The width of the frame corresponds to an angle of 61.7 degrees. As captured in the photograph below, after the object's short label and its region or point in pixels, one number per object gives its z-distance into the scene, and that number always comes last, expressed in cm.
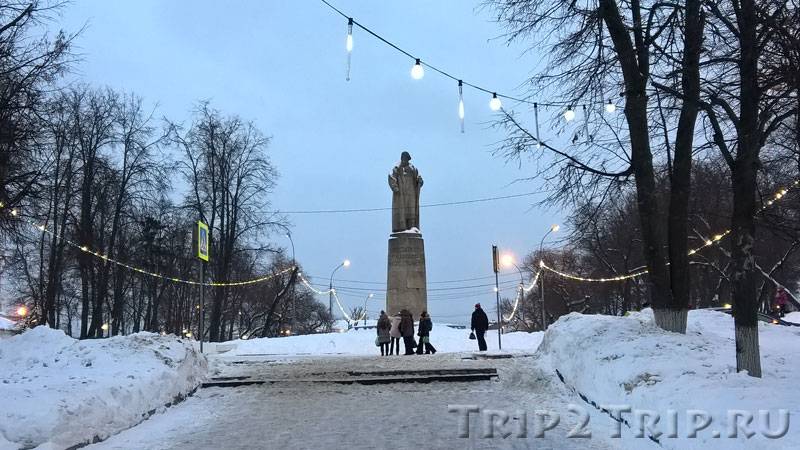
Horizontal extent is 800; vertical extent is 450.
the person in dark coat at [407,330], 2257
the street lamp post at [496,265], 2453
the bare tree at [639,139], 1215
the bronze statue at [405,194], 3219
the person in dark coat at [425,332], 2272
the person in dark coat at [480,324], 2294
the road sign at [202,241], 1786
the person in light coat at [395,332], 2345
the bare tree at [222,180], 3709
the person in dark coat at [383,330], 2322
